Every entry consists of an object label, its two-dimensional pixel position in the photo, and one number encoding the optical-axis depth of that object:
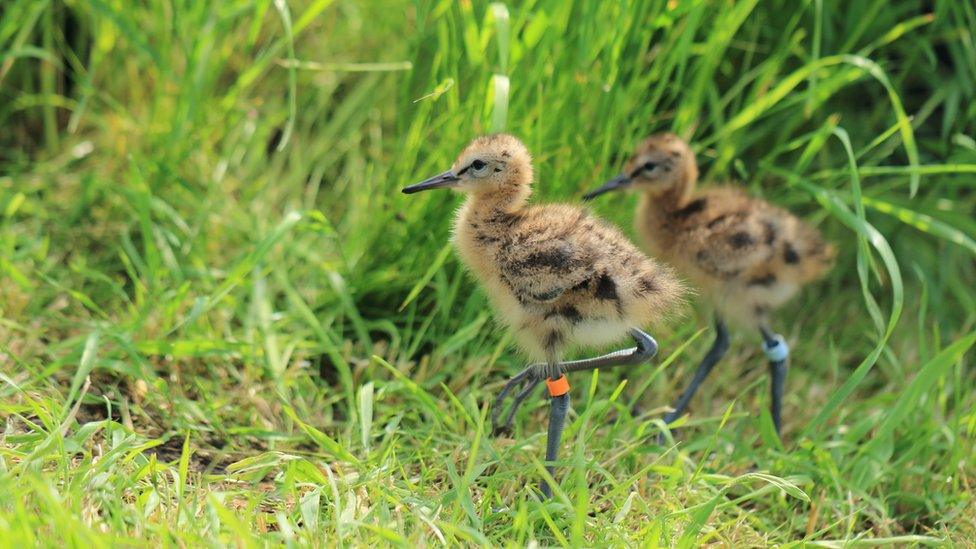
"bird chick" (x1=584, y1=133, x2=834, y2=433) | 5.89
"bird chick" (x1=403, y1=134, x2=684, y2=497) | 4.71
